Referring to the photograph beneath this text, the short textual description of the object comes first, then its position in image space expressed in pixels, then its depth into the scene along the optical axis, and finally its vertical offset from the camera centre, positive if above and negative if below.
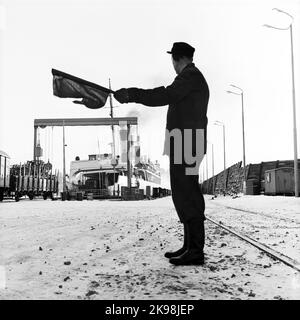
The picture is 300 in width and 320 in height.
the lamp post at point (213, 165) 65.50 +3.96
